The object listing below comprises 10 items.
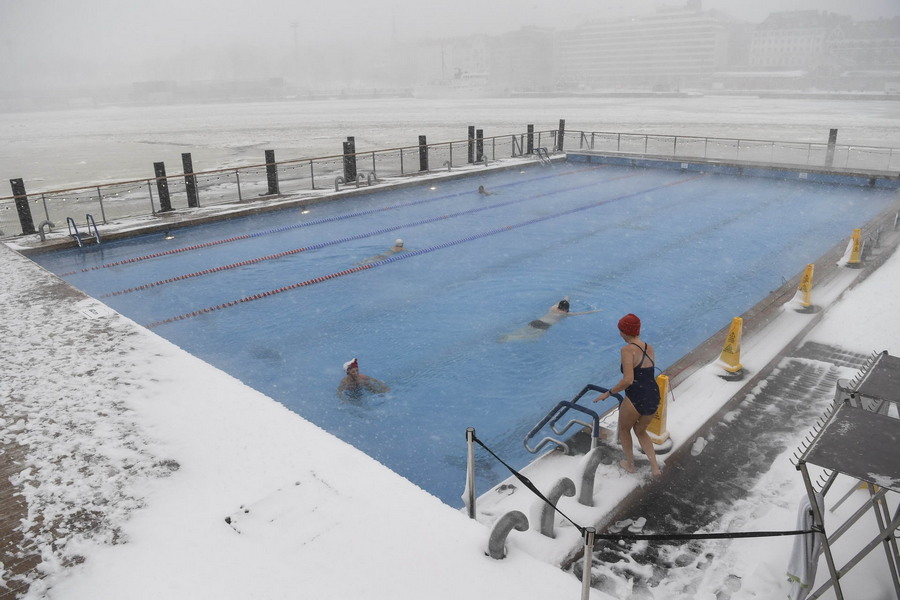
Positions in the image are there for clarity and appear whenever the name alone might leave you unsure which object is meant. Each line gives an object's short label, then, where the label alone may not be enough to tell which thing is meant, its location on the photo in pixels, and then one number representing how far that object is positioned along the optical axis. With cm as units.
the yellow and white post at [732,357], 660
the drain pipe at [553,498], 410
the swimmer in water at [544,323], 947
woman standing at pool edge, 482
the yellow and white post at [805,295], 839
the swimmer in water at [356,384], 763
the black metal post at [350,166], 2042
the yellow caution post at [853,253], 1027
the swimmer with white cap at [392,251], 1320
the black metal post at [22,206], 1373
